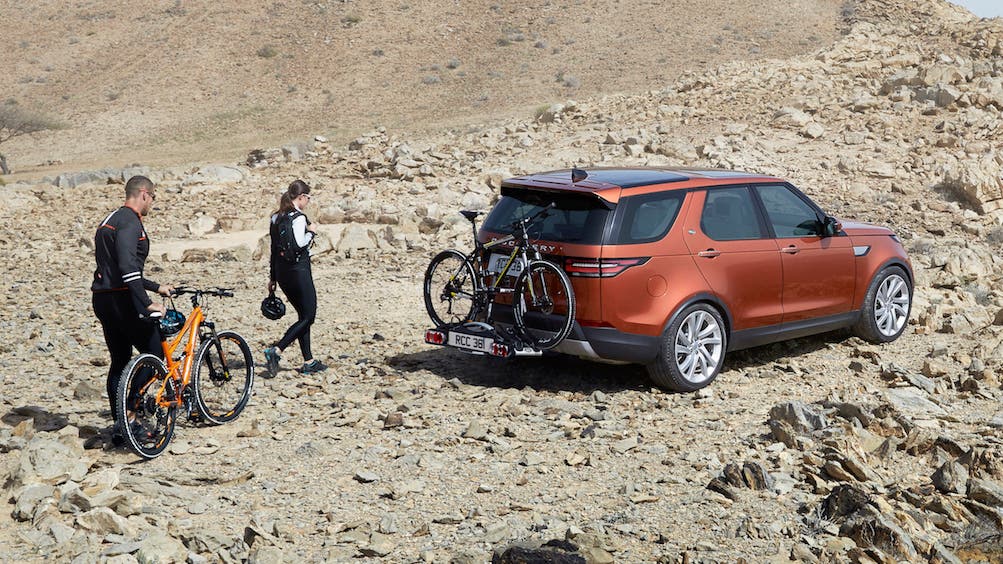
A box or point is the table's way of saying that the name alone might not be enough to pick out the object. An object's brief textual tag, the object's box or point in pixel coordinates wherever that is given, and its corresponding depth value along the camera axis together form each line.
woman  8.61
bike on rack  7.84
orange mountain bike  6.67
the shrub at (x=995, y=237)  17.20
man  6.57
